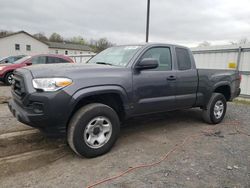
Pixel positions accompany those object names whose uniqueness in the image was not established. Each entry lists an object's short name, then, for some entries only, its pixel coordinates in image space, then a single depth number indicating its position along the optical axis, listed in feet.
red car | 35.53
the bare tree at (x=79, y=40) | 280.72
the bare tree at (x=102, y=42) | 217.87
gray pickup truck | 10.16
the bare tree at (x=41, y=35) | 235.15
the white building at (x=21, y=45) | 140.77
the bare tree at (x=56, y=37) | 252.83
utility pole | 47.74
